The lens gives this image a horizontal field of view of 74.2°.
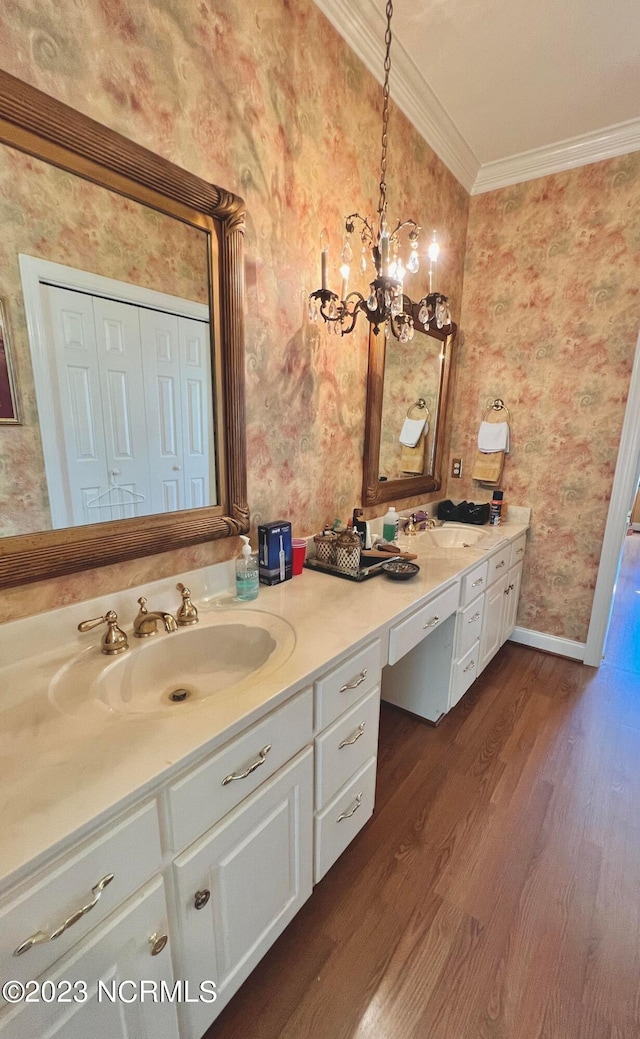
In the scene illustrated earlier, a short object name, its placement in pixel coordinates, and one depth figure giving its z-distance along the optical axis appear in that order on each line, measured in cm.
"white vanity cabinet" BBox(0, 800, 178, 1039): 54
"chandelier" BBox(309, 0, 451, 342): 137
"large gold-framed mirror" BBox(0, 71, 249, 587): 89
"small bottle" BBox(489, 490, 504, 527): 259
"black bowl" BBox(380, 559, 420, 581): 156
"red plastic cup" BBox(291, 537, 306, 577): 159
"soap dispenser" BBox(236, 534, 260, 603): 134
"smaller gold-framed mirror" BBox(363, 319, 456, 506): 203
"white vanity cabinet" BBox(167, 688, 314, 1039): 76
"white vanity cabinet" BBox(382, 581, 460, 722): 166
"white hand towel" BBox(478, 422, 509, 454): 261
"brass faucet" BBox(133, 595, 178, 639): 107
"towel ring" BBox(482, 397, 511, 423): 263
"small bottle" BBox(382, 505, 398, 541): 207
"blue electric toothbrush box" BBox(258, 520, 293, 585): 146
